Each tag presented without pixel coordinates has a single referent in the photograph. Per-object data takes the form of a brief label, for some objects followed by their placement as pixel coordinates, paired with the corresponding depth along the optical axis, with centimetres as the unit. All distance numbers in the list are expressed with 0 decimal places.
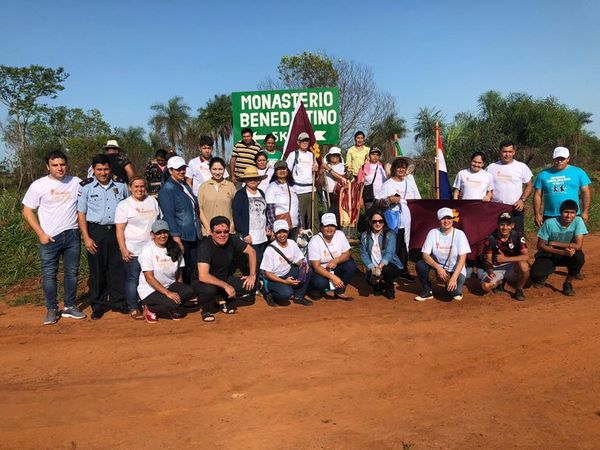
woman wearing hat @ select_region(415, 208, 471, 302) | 609
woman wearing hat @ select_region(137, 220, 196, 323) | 540
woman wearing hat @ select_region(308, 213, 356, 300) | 624
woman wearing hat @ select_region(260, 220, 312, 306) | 609
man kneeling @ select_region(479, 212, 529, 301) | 619
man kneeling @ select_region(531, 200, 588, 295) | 630
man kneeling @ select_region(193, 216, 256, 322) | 558
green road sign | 930
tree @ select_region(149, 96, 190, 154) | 3597
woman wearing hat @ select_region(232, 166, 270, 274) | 617
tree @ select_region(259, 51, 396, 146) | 1952
